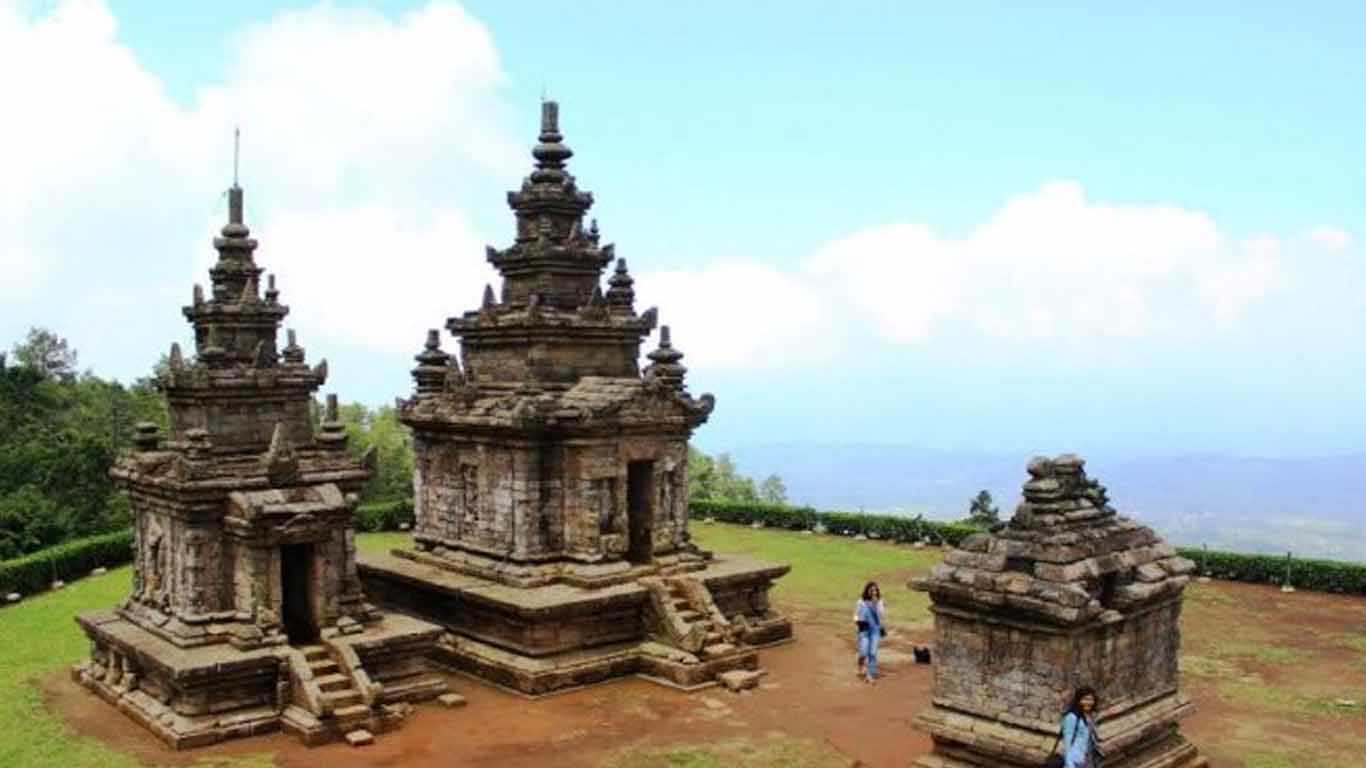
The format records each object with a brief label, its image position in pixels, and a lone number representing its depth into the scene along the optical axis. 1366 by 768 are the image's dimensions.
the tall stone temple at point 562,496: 21.50
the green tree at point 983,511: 41.09
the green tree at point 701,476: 53.65
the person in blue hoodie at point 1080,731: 12.69
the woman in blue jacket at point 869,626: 21.41
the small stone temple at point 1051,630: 13.40
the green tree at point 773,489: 64.86
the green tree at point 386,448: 52.75
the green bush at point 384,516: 41.62
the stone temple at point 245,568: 18.25
